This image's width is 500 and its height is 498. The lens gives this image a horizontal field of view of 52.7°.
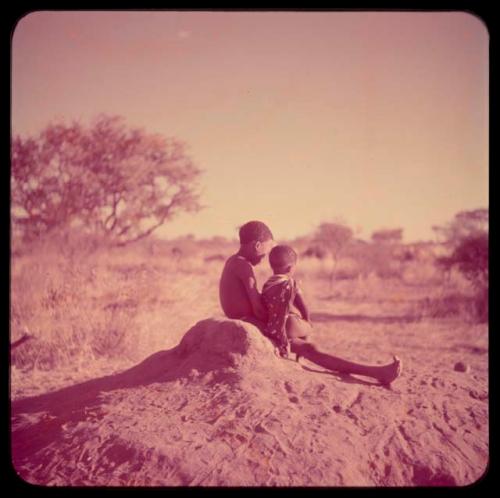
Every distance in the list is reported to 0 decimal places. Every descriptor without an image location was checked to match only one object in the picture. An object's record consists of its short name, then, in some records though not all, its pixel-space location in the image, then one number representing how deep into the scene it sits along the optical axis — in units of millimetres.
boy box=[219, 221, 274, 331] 4102
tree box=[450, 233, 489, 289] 11242
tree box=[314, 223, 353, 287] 17844
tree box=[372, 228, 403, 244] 31567
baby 3998
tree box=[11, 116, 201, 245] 13812
